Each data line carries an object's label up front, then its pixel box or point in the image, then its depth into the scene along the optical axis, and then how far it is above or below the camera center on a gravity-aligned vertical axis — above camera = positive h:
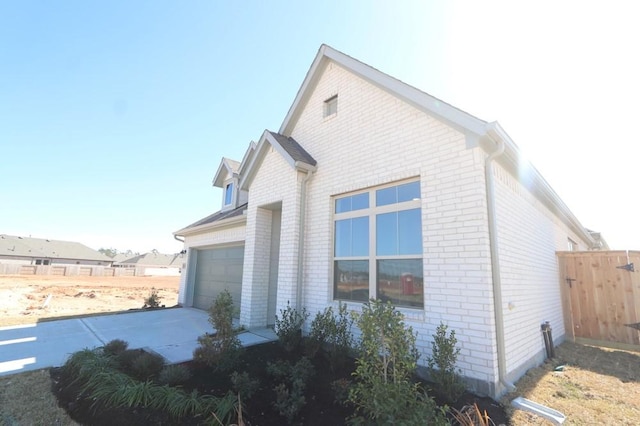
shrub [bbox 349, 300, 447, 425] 2.54 -1.16
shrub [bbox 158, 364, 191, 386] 3.83 -1.58
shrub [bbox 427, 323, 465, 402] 3.56 -1.33
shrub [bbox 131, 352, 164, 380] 4.13 -1.61
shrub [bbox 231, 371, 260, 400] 3.52 -1.57
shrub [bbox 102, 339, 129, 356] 4.93 -1.59
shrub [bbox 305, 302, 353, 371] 4.60 -1.32
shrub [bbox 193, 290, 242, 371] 4.43 -1.34
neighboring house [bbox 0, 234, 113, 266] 43.56 +0.60
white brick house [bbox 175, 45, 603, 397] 4.13 +0.85
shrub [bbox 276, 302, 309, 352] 5.37 -1.29
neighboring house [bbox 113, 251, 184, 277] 55.53 -0.80
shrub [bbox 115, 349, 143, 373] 4.39 -1.61
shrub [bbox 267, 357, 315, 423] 3.15 -1.56
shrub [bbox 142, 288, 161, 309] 11.22 -1.74
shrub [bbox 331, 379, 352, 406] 3.43 -1.58
